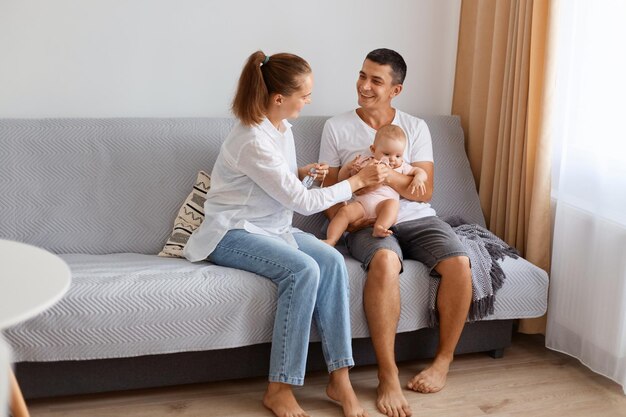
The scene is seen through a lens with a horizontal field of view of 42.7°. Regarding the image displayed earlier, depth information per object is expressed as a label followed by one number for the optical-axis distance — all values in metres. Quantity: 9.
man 2.49
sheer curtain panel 2.54
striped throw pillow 2.71
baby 2.71
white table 1.35
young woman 2.36
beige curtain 2.84
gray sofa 2.28
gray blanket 2.60
